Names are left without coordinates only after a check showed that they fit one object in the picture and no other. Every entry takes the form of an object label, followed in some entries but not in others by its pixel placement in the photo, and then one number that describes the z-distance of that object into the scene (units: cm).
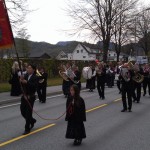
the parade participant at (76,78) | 1803
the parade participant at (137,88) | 1700
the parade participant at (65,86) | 1911
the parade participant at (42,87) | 1689
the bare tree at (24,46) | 7719
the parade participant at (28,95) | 948
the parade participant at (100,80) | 1825
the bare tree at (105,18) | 4428
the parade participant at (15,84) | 1889
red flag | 832
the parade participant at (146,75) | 1975
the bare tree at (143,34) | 6794
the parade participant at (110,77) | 2786
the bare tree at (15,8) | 2392
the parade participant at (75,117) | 825
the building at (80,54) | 11975
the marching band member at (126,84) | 1359
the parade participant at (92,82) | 2377
